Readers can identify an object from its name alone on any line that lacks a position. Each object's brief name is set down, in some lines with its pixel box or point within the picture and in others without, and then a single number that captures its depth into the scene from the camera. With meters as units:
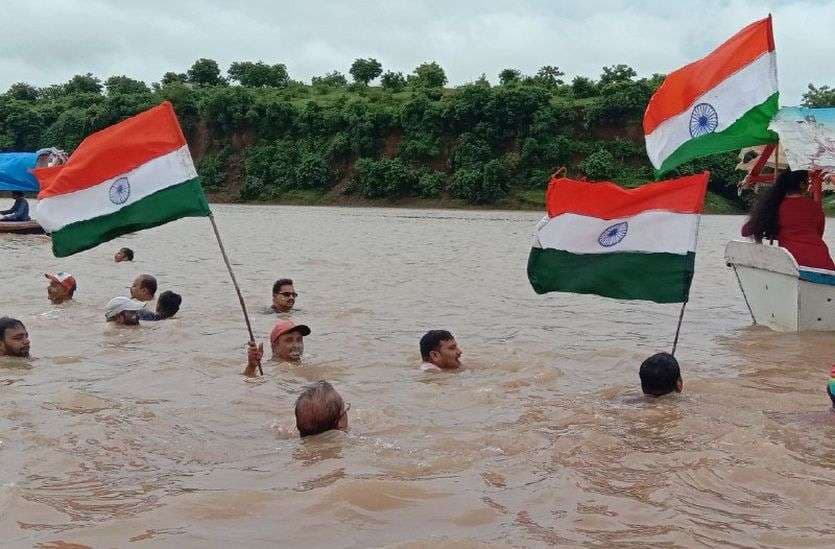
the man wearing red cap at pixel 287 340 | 8.20
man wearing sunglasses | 11.49
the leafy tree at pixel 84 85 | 80.62
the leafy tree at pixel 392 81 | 68.51
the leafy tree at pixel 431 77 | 67.88
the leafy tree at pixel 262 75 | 76.75
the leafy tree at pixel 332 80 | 74.81
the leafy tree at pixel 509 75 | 66.96
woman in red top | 9.57
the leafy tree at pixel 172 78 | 75.44
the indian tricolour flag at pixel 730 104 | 7.44
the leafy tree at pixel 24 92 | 80.81
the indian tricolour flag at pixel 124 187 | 6.88
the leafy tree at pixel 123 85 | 72.62
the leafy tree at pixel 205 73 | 76.69
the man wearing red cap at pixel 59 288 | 12.11
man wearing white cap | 10.03
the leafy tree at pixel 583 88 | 59.03
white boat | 9.52
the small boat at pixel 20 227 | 23.41
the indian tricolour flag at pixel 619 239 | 6.79
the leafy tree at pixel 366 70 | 74.56
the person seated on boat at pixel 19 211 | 23.98
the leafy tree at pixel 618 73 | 60.03
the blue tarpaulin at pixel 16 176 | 24.39
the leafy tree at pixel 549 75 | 64.88
